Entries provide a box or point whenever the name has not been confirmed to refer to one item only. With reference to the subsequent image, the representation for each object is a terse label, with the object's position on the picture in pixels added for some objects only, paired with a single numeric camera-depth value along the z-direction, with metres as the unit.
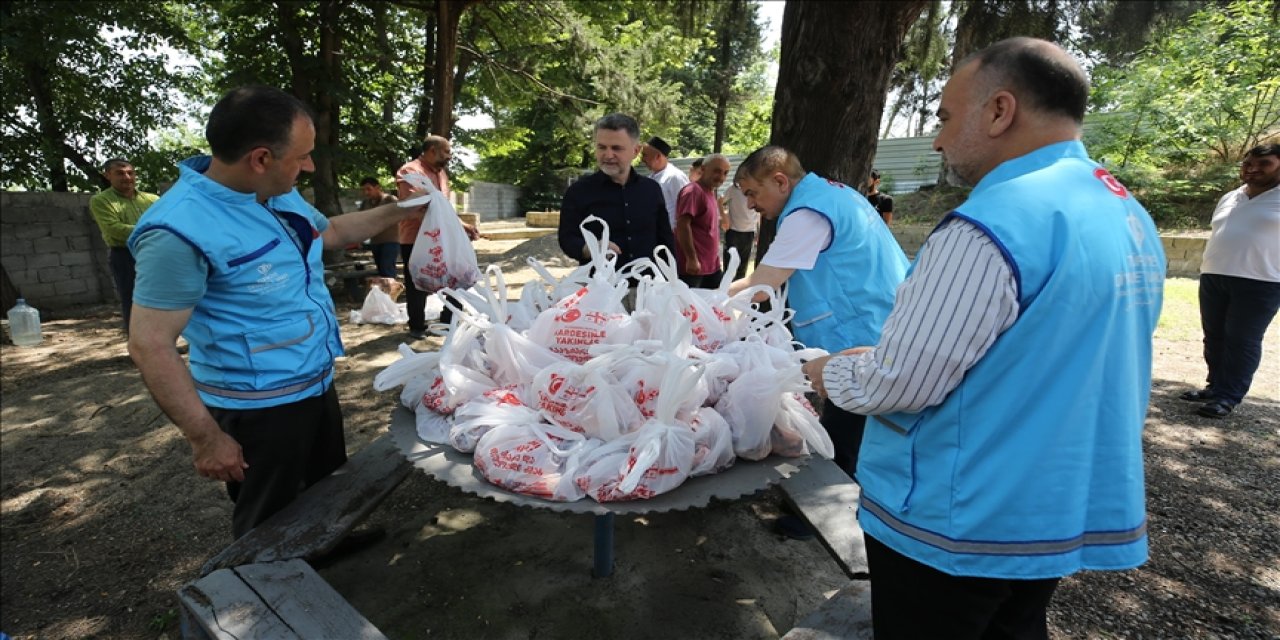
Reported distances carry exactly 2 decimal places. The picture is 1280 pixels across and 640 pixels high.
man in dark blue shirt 3.89
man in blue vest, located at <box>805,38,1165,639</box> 1.07
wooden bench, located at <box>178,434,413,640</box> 1.63
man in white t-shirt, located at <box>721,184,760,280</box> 7.42
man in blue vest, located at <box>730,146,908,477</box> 2.43
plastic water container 6.77
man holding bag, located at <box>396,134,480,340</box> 5.30
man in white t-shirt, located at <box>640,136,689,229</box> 6.27
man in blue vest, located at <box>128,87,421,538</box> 1.72
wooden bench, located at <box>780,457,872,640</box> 1.63
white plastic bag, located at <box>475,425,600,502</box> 1.69
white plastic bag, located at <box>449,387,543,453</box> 1.88
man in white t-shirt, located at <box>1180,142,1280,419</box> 4.21
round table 1.64
